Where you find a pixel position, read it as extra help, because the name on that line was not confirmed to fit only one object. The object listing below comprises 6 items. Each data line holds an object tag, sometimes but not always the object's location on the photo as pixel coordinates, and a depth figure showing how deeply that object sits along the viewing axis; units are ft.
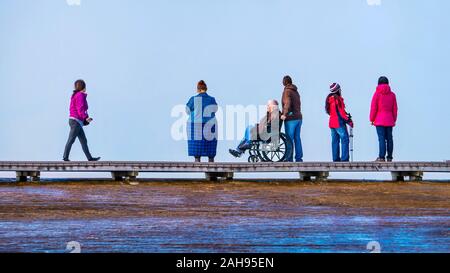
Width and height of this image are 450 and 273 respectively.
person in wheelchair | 80.94
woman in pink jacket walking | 76.95
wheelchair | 81.00
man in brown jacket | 78.07
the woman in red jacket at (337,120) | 78.07
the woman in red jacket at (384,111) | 77.51
